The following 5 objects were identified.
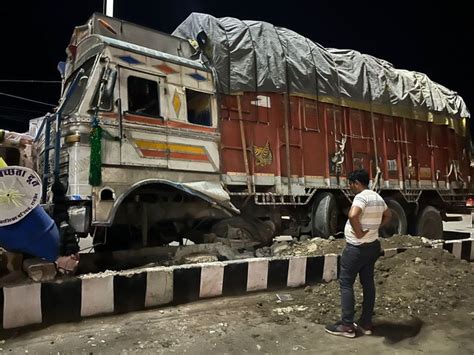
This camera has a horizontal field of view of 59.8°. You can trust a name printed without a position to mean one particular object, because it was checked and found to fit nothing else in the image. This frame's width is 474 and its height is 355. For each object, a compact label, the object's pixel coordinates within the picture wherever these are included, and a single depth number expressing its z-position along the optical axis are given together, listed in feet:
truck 15.84
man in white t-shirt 11.87
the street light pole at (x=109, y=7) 39.20
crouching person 11.76
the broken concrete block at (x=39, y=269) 12.58
